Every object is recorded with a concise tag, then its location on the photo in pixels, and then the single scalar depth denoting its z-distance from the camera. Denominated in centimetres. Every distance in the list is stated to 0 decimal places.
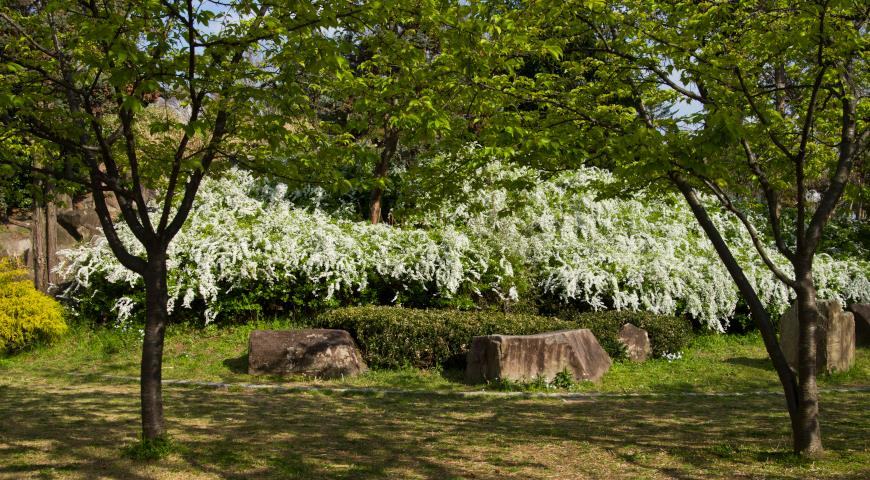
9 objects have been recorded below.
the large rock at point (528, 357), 956
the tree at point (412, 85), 556
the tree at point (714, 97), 541
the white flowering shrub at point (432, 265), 1221
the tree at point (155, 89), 476
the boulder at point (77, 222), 1808
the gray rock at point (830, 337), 1079
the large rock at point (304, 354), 1008
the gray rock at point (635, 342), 1142
